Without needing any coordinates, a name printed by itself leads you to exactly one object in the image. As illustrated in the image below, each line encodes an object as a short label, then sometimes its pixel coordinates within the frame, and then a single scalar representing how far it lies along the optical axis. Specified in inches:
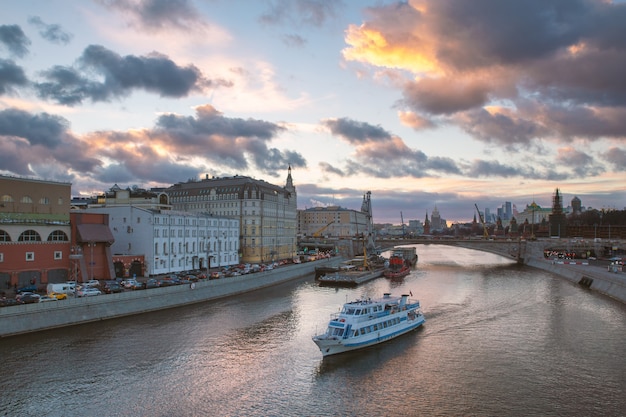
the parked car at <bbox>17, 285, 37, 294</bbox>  2087.1
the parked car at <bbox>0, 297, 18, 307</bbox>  1753.2
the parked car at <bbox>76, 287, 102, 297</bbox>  2057.0
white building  2994.6
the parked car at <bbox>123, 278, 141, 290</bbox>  2339.8
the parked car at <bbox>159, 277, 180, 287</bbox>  2507.4
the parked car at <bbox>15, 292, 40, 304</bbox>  1842.5
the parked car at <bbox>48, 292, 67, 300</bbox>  1955.0
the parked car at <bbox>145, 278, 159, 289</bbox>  2438.9
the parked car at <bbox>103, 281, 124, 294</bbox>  2185.0
